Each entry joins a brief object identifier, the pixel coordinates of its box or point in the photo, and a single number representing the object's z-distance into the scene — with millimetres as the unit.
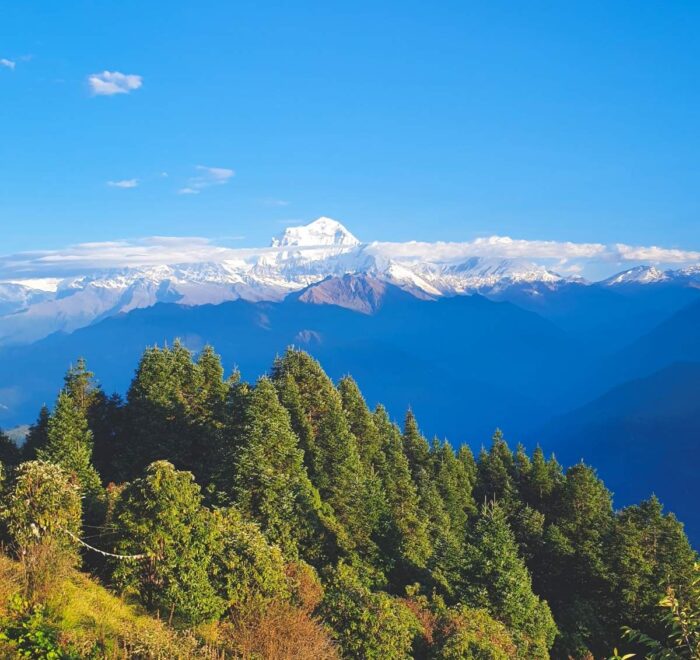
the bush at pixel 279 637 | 21422
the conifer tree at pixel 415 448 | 83688
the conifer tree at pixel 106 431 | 62281
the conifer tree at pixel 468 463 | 88438
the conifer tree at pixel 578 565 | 51125
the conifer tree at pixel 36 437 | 60775
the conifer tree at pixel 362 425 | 75625
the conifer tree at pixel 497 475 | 81612
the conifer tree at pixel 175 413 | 59281
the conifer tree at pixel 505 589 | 41338
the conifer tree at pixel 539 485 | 80612
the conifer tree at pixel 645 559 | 54094
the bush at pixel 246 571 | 28891
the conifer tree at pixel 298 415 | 63438
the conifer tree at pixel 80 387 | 66062
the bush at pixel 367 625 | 26734
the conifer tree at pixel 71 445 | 47406
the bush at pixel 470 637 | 28031
